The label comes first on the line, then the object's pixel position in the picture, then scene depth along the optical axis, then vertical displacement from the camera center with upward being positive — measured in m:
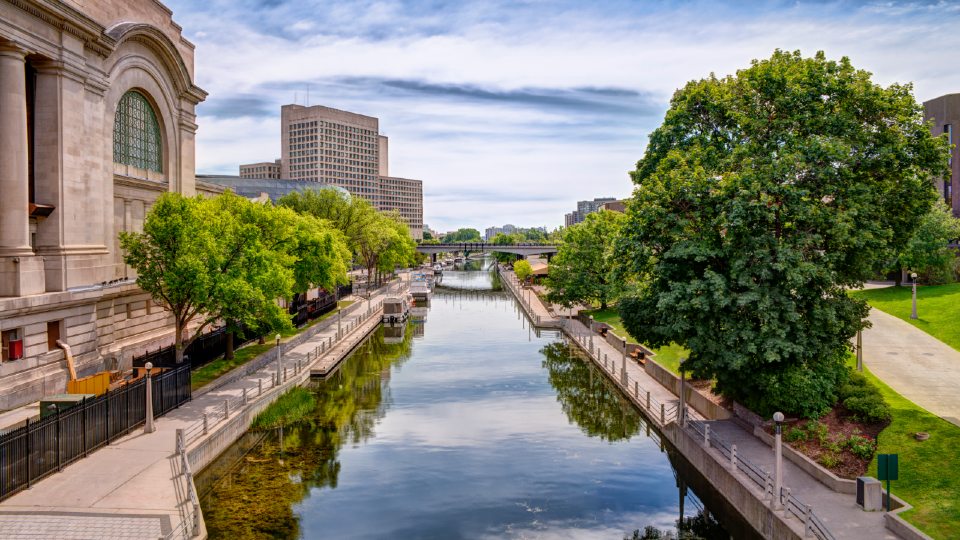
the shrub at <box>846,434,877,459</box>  22.41 -6.47
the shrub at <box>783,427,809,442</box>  24.14 -6.53
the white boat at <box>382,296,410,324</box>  71.69 -6.44
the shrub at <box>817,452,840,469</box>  22.06 -6.80
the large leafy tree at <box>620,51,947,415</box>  24.02 +0.90
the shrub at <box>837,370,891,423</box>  24.72 -5.59
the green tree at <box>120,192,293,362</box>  33.66 -0.79
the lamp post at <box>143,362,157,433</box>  26.39 -6.50
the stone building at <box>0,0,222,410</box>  31.28 +3.75
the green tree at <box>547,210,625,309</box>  65.00 -1.90
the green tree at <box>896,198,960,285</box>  53.22 -0.08
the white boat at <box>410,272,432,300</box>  98.19 -5.83
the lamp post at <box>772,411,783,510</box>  18.94 -6.12
